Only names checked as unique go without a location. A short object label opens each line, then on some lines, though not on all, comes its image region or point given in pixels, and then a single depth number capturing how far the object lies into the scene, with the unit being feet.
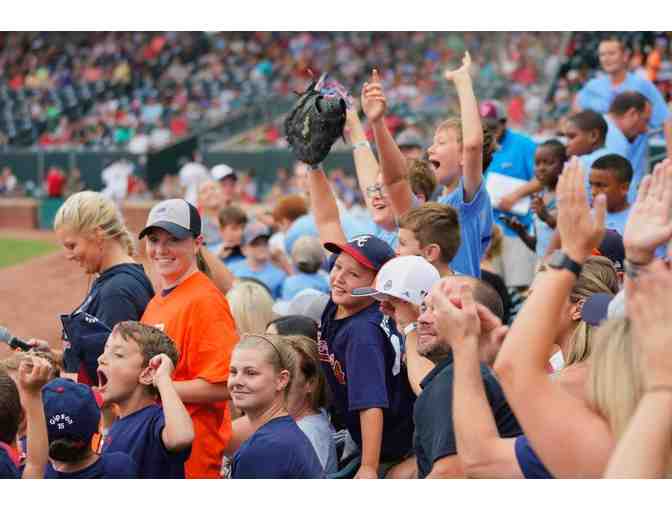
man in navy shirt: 10.98
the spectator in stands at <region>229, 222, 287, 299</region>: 25.14
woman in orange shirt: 14.40
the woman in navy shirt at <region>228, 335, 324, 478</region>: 12.42
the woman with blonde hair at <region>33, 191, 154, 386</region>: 15.64
